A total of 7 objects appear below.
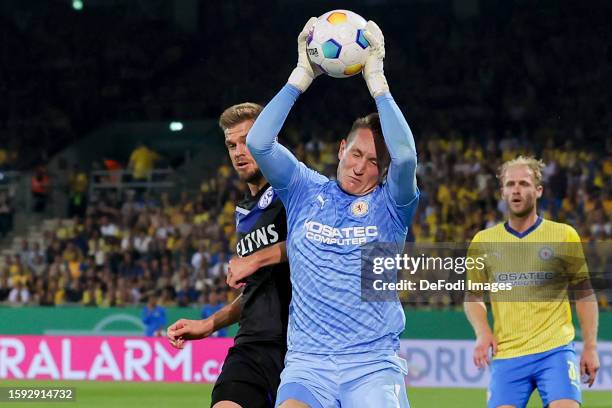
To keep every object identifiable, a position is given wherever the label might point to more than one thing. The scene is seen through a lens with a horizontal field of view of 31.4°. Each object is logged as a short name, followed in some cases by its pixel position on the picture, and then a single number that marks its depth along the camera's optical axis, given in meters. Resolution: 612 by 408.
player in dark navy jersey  5.27
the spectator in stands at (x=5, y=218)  25.23
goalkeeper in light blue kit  4.57
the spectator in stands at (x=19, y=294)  21.91
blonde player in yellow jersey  6.63
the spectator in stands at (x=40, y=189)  25.69
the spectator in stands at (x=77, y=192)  25.39
